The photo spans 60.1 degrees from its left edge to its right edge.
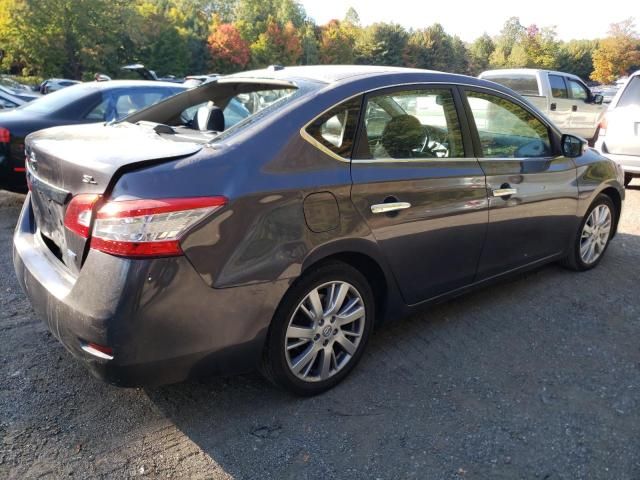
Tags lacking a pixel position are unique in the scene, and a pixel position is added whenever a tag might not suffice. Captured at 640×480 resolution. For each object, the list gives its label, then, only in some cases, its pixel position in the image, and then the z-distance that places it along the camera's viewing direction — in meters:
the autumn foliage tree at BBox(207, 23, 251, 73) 65.50
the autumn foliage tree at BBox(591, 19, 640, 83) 55.25
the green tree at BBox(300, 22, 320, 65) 77.50
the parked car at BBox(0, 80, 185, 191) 5.44
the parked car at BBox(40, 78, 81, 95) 22.53
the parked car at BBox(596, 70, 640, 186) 7.43
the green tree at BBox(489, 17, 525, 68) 78.31
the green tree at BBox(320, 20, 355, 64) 79.56
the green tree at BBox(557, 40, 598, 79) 69.44
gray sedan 2.18
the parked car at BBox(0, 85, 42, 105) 13.83
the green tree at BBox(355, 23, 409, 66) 79.94
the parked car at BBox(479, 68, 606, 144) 11.79
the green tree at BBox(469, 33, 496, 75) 84.22
